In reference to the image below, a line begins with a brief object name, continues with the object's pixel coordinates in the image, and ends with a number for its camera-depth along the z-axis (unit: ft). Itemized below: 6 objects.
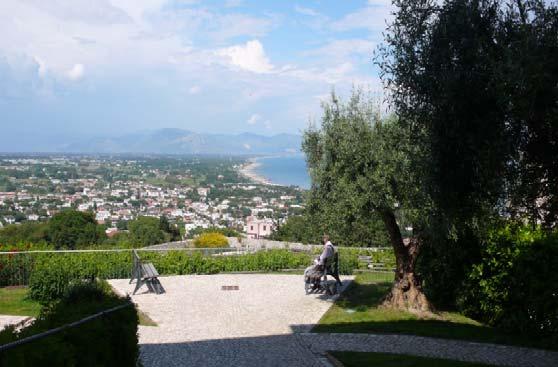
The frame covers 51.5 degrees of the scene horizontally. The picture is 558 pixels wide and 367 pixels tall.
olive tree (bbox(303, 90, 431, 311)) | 38.65
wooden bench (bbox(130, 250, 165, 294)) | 50.37
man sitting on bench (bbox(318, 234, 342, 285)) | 49.78
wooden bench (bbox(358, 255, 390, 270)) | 69.41
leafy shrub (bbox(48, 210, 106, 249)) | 132.67
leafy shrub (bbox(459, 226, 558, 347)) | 34.35
